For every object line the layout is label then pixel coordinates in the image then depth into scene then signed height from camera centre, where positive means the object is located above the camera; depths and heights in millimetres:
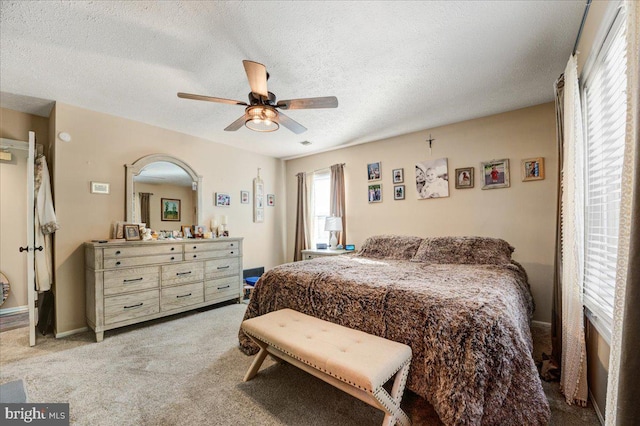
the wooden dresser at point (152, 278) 2756 -804
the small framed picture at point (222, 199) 4321 +218
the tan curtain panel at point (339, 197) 4613 +259
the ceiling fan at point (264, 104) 1920 +872
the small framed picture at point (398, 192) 4020 +296
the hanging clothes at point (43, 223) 2736 -107
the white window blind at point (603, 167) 1369 +261
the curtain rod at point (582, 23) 1642 +1279
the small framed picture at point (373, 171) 4280 +661
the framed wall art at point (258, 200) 4918 +225
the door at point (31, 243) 2562 -297
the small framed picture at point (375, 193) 4254 +299
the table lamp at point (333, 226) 4473 -250
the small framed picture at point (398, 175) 4030 +554
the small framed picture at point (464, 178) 3467 +445
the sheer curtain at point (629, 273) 622 -167
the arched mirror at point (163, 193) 3428 +277
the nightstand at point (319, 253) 4203 -673
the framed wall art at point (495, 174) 3232 +465
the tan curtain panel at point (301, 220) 5090 -165
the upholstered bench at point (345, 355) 1311 -803
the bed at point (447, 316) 1301 -680
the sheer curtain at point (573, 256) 1713 -308
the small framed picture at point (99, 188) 3117 +304
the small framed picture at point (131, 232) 3166 -243
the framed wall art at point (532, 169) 3027 +492
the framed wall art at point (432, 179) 3654 +465
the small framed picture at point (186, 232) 3811 -290
